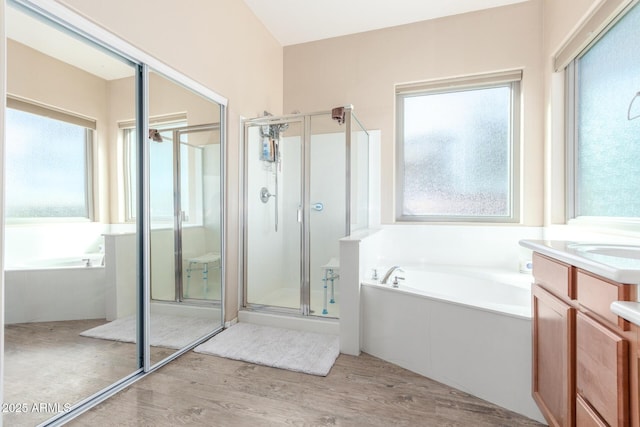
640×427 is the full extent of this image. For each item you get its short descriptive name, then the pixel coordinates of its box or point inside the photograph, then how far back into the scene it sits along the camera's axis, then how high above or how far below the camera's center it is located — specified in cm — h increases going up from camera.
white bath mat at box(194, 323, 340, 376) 207 -101
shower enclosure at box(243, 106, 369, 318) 276 +6
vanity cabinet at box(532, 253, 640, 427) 82 -45
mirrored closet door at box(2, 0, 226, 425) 138 -1
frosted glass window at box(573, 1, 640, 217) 181 +55
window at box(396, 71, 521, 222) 299 +61
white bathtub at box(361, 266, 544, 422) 161 -75
